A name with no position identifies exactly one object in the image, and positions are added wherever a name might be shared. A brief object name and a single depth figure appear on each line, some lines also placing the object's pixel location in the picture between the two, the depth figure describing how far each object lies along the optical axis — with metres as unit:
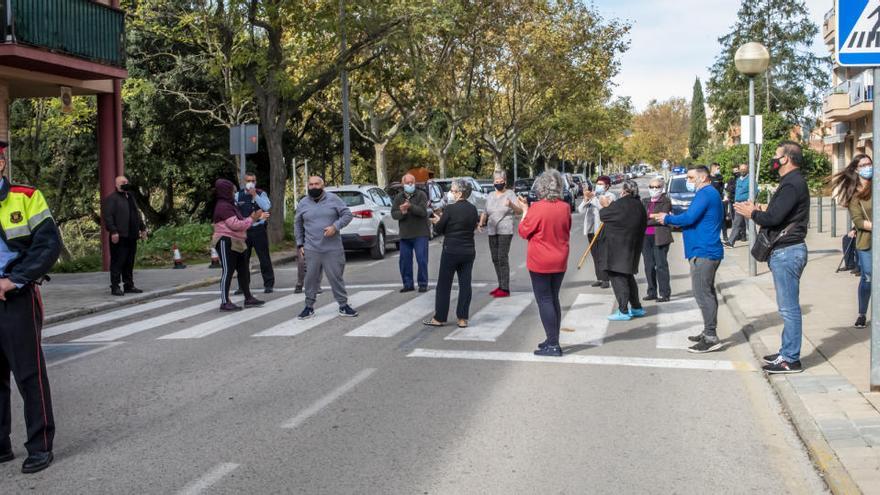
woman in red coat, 8.38
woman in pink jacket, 11.95
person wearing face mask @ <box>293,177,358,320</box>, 11.13
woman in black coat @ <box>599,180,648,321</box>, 10.33
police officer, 5.34
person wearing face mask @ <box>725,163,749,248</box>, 19.00
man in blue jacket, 8.62
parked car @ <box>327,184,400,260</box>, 19.55
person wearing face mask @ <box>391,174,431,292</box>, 13.63
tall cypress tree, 119.43
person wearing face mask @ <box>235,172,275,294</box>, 14.14
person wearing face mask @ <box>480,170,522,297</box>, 12.98
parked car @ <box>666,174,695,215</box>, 25.02
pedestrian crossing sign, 6.30
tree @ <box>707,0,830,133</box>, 62.38
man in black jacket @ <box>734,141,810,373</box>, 7.17
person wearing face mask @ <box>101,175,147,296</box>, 13.55
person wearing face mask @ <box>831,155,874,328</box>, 8.91
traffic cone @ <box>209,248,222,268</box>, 18.53
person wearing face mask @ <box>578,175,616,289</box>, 12.36
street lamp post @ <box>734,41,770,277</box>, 14.92
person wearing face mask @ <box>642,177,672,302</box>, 12.03
